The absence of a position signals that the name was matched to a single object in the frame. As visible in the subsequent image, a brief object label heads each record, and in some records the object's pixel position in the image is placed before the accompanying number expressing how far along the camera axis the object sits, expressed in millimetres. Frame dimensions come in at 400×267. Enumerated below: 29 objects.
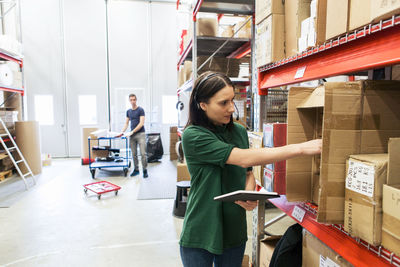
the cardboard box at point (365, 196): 923
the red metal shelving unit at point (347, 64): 901
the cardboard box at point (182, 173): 4566
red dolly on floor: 4662
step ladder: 5218
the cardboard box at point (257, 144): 1777
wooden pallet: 5862
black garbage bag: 8070
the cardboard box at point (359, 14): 950
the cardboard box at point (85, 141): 7521
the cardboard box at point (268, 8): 1604
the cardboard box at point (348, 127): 1061
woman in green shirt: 1287
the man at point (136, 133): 6215
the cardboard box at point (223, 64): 4641
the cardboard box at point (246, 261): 2195
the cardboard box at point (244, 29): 4530
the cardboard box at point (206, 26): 4258
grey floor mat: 4871
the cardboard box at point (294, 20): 1469
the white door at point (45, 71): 8383
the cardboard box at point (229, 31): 4863
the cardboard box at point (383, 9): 813
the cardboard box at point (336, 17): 1044
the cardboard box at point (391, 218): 860
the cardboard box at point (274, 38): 1606
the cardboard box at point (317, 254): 1255
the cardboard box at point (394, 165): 896
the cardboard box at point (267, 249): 1852
